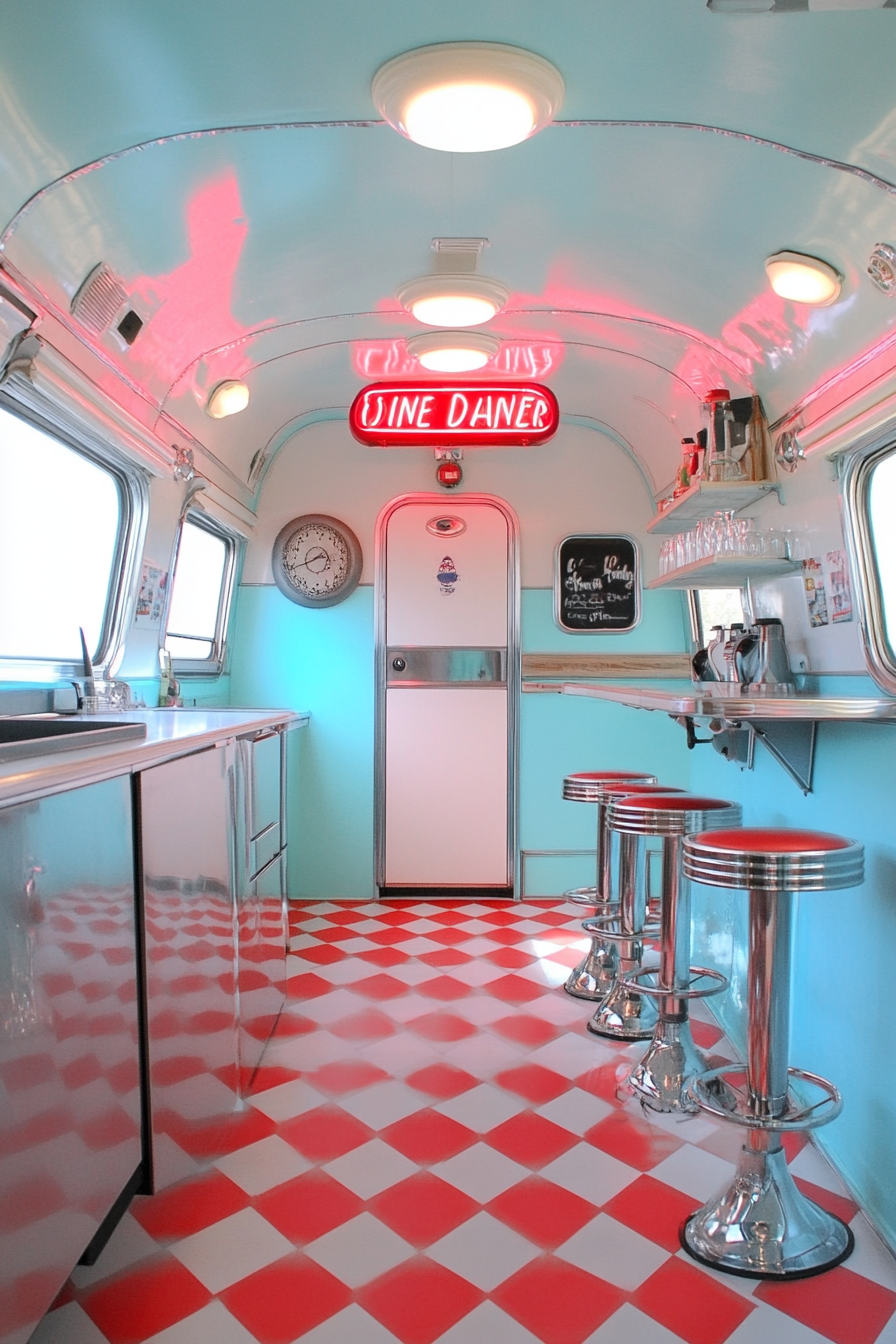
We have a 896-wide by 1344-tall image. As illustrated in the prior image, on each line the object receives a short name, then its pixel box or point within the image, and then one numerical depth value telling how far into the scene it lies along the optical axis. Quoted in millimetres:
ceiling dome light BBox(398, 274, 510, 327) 3361
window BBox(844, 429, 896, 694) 2924
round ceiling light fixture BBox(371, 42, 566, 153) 2270
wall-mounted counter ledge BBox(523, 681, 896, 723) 2371
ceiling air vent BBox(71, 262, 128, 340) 2961
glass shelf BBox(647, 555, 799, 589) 3428
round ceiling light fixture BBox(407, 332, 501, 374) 3910
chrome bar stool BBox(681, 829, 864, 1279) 2217
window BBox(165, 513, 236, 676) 5039
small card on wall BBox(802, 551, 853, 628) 3102
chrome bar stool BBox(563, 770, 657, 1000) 4086
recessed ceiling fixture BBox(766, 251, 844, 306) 2734
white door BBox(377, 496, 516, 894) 5871
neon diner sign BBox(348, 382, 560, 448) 4539
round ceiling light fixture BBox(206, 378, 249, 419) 4332
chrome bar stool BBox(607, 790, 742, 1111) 3121
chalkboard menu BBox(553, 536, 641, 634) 5855
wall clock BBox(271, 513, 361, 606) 5809
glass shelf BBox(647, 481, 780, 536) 3639
